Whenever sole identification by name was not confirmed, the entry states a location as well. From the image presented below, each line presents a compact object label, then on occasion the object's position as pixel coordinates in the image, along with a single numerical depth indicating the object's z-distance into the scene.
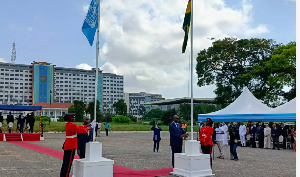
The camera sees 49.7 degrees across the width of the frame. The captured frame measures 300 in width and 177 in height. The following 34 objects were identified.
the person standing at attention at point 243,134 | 22.62
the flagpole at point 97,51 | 8.74
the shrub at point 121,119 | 73.34
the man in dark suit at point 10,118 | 27.72
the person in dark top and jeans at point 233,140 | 13.43
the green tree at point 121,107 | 92.31
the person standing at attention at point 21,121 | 28.05
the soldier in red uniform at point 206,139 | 10.33
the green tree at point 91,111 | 76.62
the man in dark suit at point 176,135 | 10.12
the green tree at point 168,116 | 70.47
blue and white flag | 8.91
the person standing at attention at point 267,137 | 21.00
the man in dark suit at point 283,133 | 20.80
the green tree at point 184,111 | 81.72
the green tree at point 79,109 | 82.37
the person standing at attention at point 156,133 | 16.56
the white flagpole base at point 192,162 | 9.00
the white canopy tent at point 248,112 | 19.75
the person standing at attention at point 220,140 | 14.67
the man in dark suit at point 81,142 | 8.85
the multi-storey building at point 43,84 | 143.00
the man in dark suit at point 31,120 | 27.85
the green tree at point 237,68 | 37.75
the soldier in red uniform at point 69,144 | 7.75
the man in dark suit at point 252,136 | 22.05
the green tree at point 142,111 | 151.00
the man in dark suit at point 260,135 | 21.49
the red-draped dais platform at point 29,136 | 25.78
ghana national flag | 10.41
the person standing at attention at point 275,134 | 20.58
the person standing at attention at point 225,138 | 23.37
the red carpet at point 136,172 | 9.45
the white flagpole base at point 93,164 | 7.64
